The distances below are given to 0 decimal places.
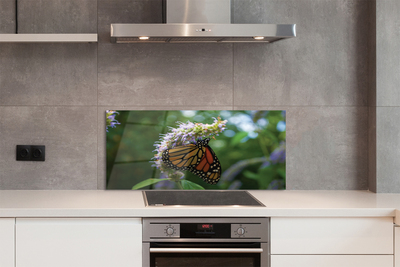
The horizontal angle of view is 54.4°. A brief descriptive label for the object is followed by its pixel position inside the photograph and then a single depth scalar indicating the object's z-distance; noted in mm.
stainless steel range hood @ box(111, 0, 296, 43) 1925
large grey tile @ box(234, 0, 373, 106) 2391
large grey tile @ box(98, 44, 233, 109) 2361
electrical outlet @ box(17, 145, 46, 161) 2344
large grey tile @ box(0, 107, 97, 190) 2355
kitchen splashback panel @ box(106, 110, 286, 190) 2385
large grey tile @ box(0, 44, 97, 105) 2340
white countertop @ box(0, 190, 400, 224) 1812
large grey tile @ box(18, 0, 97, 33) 2311
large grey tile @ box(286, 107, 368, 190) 2420
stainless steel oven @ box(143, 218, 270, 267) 1825
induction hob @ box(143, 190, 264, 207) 1962
